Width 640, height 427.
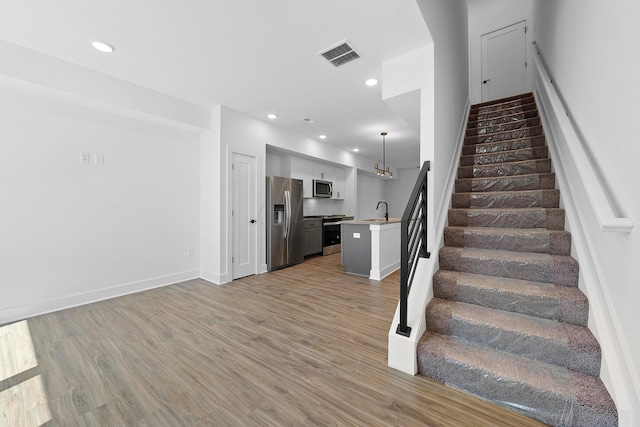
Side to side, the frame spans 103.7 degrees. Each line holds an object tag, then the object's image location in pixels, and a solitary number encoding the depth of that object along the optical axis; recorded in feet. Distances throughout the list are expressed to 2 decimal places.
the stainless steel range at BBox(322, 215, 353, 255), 20.84
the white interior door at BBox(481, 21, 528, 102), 17.01
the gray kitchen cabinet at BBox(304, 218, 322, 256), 19.01
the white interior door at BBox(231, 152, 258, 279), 13.71
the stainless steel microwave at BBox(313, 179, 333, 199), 21.07
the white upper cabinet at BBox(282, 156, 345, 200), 19.28
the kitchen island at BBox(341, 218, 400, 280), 13.26
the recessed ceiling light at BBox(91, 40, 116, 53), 8.03
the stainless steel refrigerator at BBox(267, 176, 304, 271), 15.58
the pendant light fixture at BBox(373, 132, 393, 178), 18.26
